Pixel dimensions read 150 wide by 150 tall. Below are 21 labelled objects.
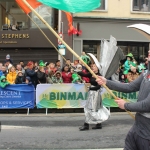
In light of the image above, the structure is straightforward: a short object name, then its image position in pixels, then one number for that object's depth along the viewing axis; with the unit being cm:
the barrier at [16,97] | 1132
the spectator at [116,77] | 1219
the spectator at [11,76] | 1171
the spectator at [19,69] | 1282
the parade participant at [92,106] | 855
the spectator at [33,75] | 1189
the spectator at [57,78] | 1180
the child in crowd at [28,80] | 1158
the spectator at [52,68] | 1241
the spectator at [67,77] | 1204
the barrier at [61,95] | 1130
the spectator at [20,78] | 1167
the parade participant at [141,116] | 349
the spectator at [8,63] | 1382
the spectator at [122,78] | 1283
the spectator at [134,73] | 1245
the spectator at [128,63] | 1391
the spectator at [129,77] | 1241
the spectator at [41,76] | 1180
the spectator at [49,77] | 1181
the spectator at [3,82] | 1128
